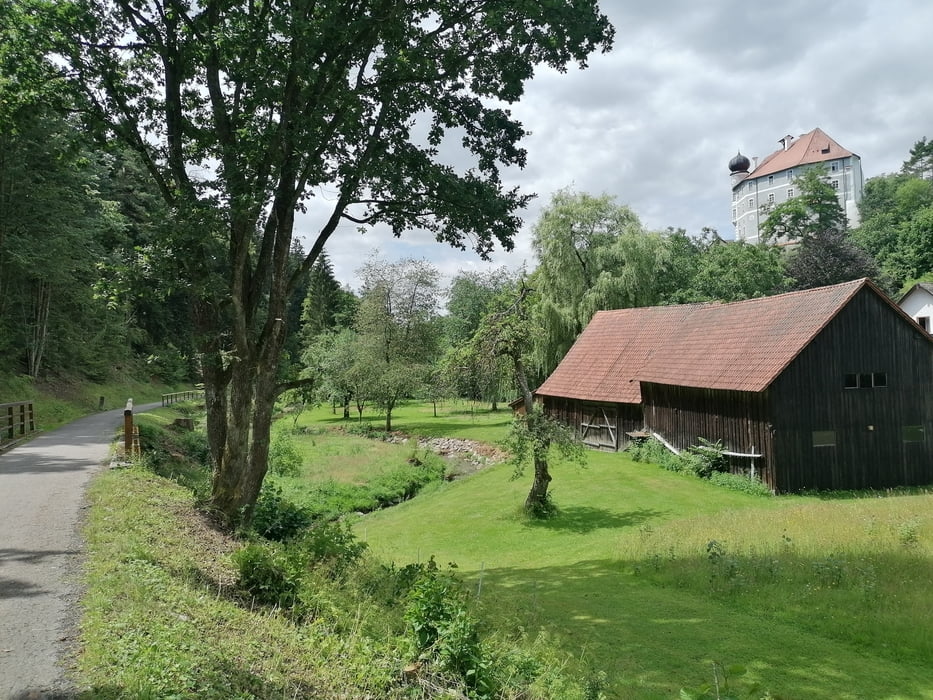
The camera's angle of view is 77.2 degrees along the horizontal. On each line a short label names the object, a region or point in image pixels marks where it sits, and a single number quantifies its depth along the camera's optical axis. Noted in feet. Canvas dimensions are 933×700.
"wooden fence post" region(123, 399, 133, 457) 49.19
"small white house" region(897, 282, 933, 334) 149.59
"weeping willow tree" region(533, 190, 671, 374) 113.19
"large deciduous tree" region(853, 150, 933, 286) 188.55
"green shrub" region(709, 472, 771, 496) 63.72
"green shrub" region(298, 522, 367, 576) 29.63
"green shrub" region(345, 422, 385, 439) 127.44
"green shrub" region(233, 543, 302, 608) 24.43
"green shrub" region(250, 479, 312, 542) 37.93
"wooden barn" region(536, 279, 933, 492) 64.95
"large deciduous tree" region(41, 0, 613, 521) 31.22
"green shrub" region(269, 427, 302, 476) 85.10
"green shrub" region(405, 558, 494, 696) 18.80
